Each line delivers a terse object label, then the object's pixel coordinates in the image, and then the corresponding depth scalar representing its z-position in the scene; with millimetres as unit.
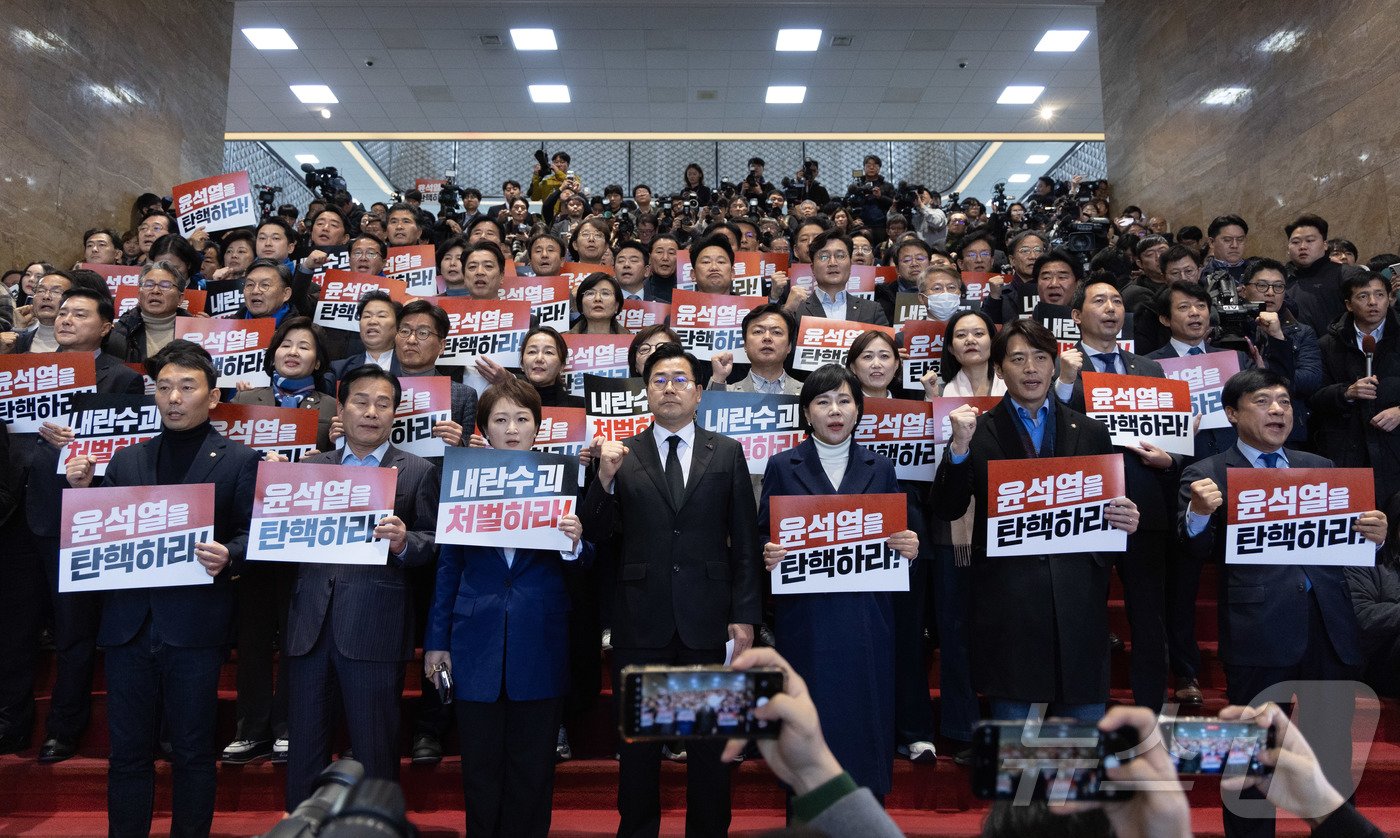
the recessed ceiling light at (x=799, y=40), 14000
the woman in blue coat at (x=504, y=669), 3254
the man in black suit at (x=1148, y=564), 3822
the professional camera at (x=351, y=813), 877
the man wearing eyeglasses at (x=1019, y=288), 5953
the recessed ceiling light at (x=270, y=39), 13781
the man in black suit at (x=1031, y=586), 3189
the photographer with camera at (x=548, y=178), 12227
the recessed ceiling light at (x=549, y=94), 15695
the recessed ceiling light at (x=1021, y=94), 15727
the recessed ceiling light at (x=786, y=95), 15812
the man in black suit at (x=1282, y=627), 3191
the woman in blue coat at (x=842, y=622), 3270
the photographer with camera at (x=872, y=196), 10898
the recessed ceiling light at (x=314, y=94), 15602
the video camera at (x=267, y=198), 11617
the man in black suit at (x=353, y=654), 3271
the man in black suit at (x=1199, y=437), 4188
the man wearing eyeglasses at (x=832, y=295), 5828
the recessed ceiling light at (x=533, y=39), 14000
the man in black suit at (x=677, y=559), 3230
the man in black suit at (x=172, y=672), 3242
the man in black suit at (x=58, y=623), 3895
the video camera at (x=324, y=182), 11797
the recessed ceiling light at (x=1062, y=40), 13838
